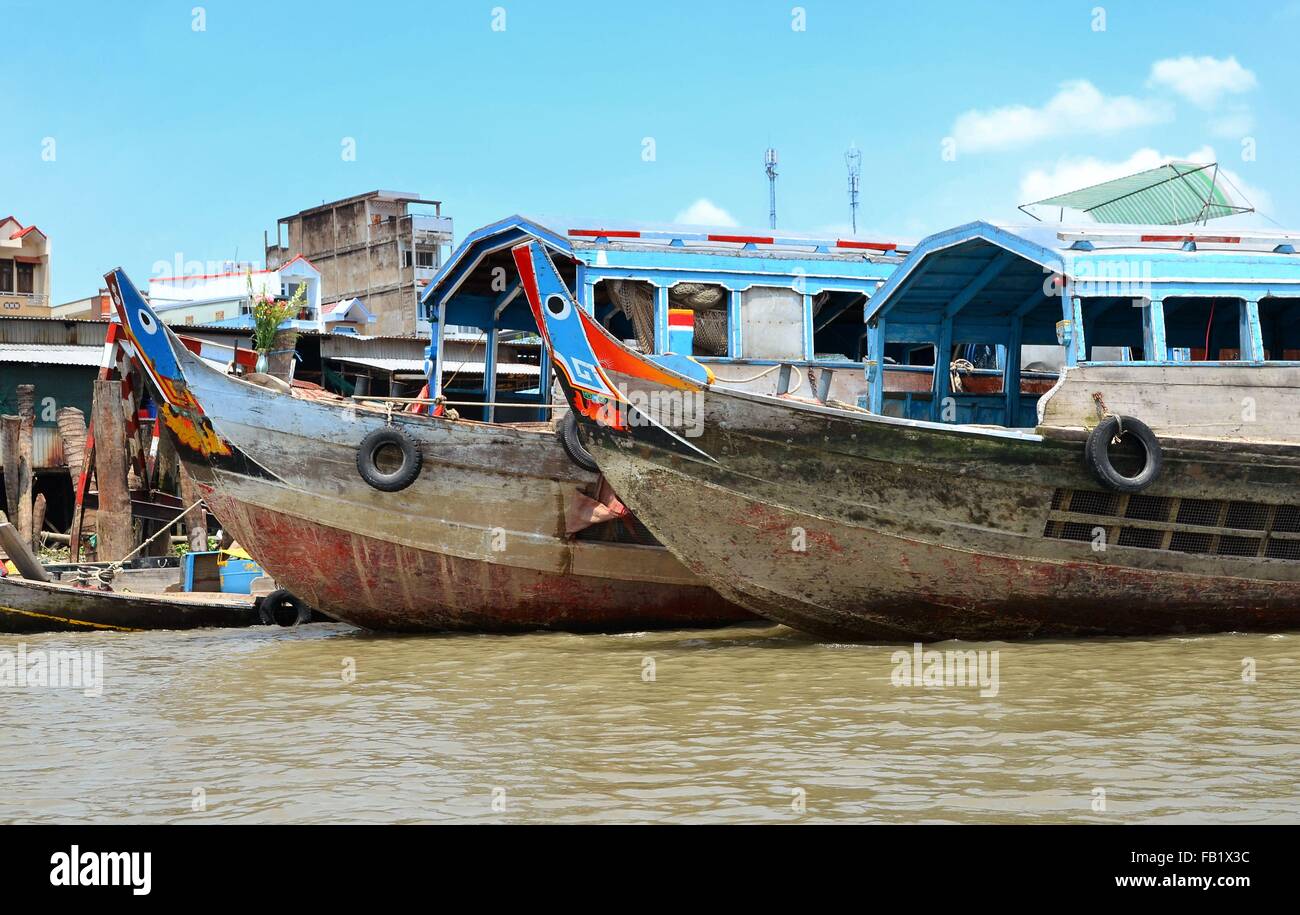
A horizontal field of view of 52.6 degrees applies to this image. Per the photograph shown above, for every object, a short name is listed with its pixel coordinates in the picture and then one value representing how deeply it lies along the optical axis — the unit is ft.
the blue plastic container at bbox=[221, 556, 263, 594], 44.32
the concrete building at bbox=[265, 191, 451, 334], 132.57
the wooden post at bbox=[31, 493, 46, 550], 57.56
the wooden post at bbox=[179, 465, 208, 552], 48.98
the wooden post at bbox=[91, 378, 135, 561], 45.16
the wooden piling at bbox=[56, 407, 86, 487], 60.13
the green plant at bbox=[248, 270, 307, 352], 64.31
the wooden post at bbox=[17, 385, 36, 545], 55.31
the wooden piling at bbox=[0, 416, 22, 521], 54.95
